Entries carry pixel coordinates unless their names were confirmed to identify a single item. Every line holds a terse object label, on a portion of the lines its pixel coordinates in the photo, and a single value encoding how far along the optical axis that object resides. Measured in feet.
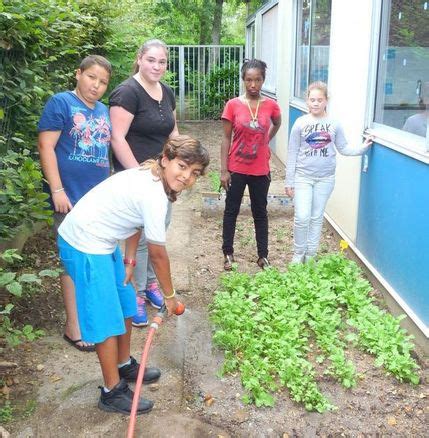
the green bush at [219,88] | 49.57
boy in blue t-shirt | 10.08
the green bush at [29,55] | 9.82
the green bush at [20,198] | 8.66
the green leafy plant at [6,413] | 9.03
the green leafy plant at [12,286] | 7.79
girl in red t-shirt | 14.57
